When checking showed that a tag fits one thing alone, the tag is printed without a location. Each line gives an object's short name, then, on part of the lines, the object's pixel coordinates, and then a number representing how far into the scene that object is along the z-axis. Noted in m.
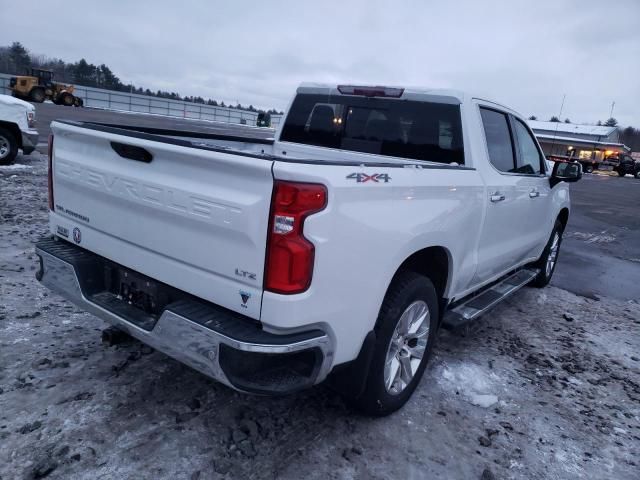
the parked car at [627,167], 45.47
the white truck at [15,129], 9.62
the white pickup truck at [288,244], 2.23
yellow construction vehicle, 37.69
